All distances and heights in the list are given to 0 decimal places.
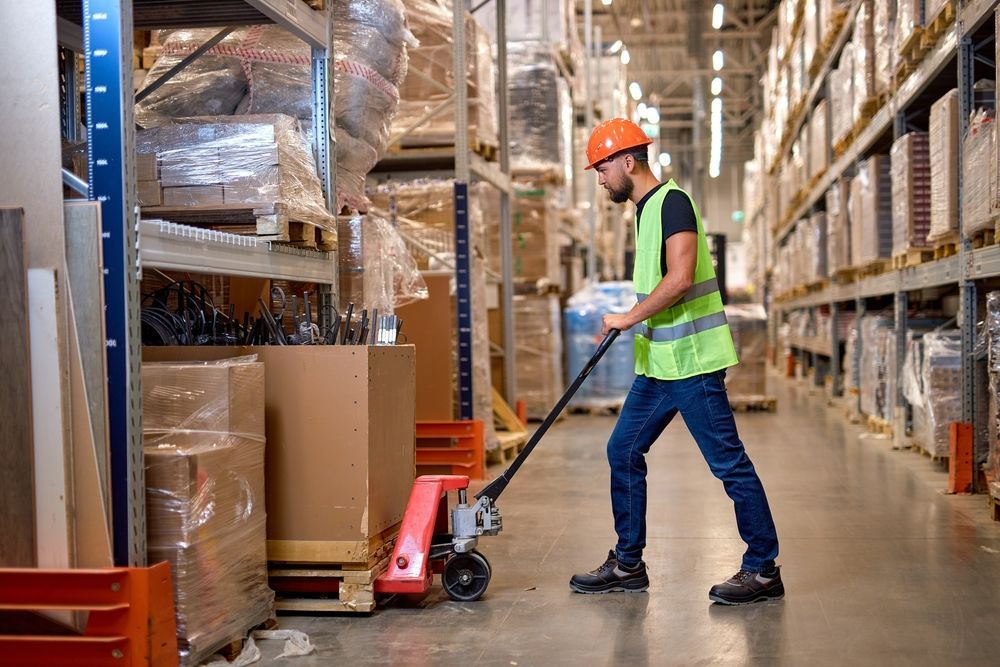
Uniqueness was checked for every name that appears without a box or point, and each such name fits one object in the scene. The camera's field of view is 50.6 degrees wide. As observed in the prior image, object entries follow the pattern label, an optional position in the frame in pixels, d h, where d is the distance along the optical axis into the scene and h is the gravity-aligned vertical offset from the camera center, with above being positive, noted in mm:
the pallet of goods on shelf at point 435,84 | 8258 +1954
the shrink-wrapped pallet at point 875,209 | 9250 +1006
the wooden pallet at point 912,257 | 7895 +489
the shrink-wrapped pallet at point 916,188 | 7836 +991
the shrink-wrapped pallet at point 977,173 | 5875 +847
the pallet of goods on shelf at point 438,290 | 7812 +299
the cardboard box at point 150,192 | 4164 +560
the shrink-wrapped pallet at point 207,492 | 3322 -519
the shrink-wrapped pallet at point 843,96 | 10875 +2450
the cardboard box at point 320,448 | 4043 -450
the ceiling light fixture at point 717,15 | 19984 +5971
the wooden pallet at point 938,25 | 6641 +1929
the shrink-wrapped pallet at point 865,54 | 9594 +2448
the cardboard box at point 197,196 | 4137 +540
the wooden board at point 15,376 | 3104 -116
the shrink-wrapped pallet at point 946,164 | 6641 +990
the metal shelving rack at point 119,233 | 3182 +312
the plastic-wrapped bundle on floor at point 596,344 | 12922 -266
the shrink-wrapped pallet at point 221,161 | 4152 +677
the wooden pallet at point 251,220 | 4199 +468
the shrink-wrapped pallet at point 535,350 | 11594 -249
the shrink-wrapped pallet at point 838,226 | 11258 +1064
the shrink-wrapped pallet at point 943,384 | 7281 -440
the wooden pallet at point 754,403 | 12984 -973
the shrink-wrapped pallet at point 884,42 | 8695 +2344
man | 4145 -173
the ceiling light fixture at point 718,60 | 23359 +5958
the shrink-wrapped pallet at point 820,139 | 12930 +2305
